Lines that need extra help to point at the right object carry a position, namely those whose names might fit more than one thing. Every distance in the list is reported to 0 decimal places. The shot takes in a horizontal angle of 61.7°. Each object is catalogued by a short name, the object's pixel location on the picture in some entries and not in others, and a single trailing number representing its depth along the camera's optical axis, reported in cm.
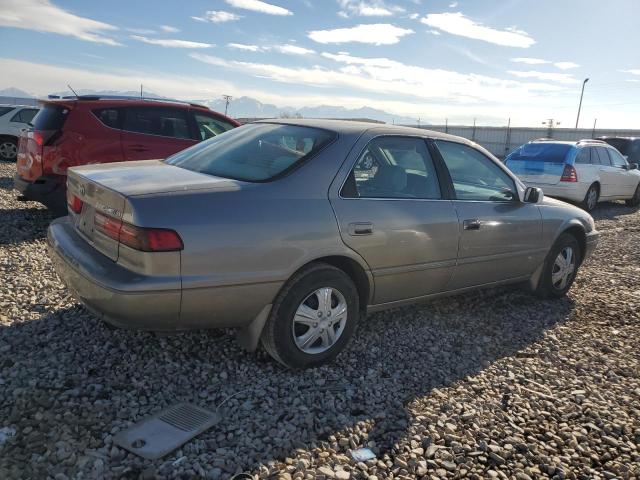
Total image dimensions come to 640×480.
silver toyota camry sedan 290
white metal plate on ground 257
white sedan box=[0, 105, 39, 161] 1391
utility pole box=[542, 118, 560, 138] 3064
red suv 652
